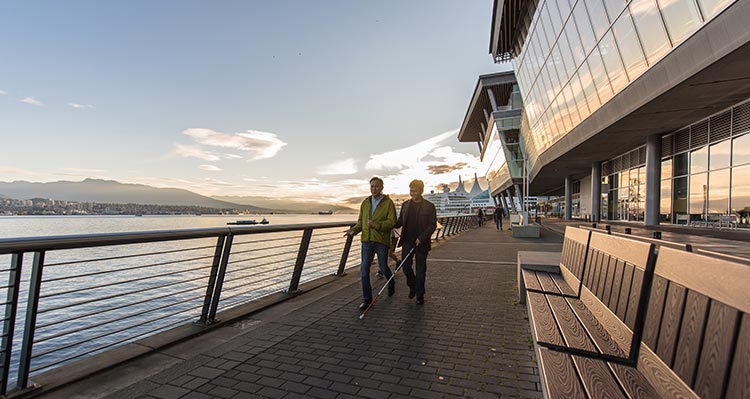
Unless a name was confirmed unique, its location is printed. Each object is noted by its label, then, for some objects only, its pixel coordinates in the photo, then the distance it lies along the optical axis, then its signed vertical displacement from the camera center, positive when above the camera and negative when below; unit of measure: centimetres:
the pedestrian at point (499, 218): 2864 +42
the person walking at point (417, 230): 578 -15
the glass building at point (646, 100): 1009 +420
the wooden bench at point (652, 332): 156 -50
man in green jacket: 546 -13
